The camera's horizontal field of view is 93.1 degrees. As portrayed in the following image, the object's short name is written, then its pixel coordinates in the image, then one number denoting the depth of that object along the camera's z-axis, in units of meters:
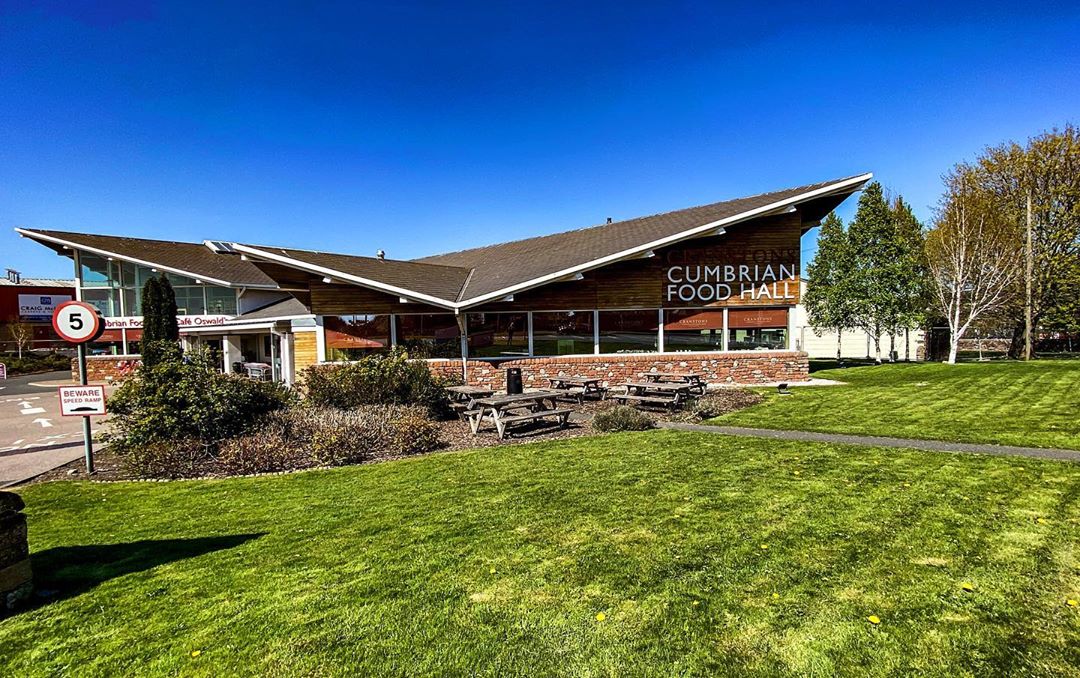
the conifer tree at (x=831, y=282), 25.86
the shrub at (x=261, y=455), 7.82
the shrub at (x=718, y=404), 10.23
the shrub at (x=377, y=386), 11.16
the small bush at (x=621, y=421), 9.45
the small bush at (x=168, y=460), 7.75
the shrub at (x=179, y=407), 8.45
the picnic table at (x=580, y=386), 13.38
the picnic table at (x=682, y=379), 12.94
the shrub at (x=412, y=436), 8.64
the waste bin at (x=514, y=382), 13.16
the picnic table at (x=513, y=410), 9.54
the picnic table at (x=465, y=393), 11.66
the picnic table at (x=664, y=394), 11.37
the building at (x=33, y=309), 40.47
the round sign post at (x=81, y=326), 7.61
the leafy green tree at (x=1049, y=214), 23.48
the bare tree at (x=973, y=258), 22.08
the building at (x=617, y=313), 16.31
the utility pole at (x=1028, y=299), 22.33
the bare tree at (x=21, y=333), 36.34
